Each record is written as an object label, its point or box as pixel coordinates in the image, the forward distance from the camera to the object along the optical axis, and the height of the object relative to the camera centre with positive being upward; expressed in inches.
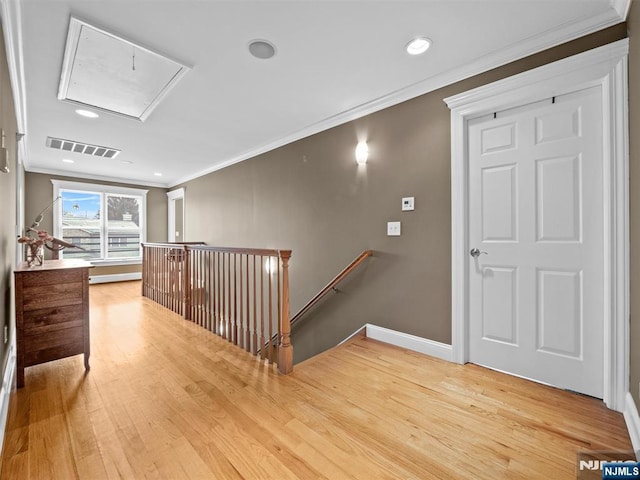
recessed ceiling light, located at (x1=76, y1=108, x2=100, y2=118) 121.5 +54.6
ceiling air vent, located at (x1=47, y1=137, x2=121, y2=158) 160.7 +55.1
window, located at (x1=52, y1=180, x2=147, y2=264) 237.3 +17.8
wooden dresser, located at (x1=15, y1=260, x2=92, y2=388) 78.9 -20.9
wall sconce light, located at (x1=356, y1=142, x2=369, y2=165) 118.0 +35.4
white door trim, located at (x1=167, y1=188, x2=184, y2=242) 283.0 +24.7
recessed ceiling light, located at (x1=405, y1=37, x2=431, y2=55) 79.0 +54.3
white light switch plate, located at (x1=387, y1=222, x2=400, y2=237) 107.8 +3.6
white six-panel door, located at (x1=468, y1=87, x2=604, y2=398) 73.6 -1.0
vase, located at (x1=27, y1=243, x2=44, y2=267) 95.0 -4.7
